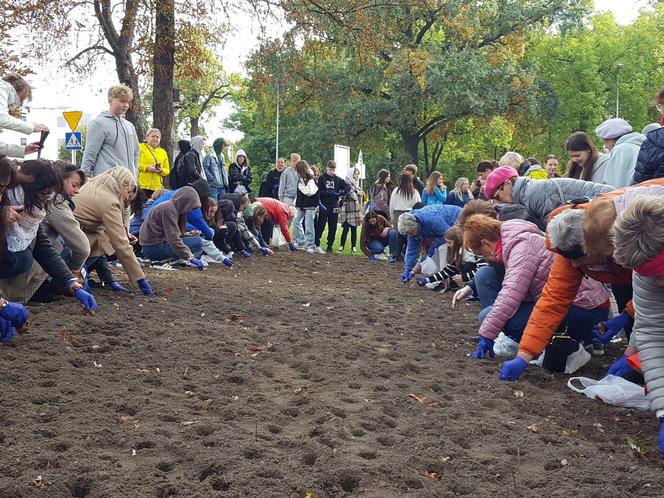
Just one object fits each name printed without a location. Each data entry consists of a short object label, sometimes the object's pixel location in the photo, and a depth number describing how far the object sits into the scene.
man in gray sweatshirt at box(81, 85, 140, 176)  8.05
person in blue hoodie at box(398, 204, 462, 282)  8.96
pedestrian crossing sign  17.17
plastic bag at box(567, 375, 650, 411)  4.24
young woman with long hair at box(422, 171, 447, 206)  13.84
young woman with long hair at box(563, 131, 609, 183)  6.41
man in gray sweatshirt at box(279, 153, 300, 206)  15.12
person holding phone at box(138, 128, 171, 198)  10.65
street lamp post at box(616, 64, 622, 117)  35.67
